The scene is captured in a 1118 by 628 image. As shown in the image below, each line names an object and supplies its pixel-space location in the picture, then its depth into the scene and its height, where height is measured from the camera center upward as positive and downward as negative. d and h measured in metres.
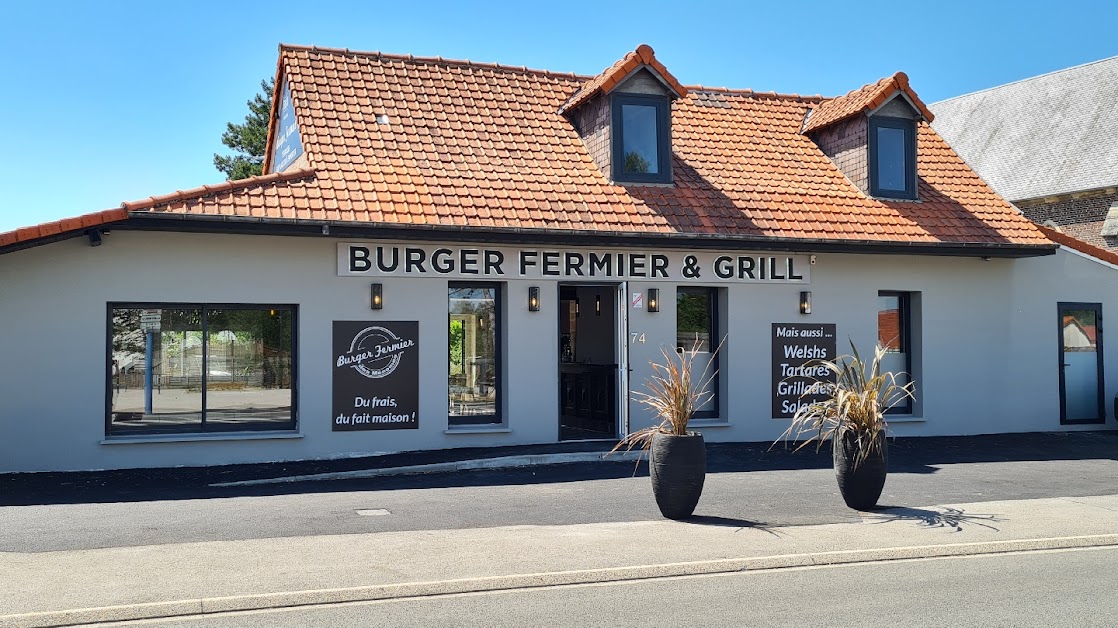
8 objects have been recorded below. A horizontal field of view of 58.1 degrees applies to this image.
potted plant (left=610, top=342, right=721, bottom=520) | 9.95 -0.95
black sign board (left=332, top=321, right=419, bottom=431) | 14.35 -0.23
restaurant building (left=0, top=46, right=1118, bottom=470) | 13.41 +1.23
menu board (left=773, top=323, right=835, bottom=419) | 16.67 -0.03
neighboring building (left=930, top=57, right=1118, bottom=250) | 29.55 +6.74
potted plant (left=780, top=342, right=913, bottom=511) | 10.35 -0.80
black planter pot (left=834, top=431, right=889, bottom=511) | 10.49 -1.20
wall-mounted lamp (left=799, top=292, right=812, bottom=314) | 16.75 +0.93
